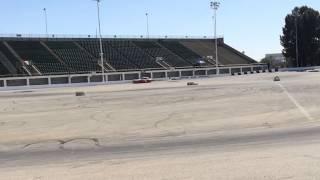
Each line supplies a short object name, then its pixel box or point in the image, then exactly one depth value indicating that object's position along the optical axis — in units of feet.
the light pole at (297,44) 432.66
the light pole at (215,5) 377.09
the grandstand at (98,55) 313.94
